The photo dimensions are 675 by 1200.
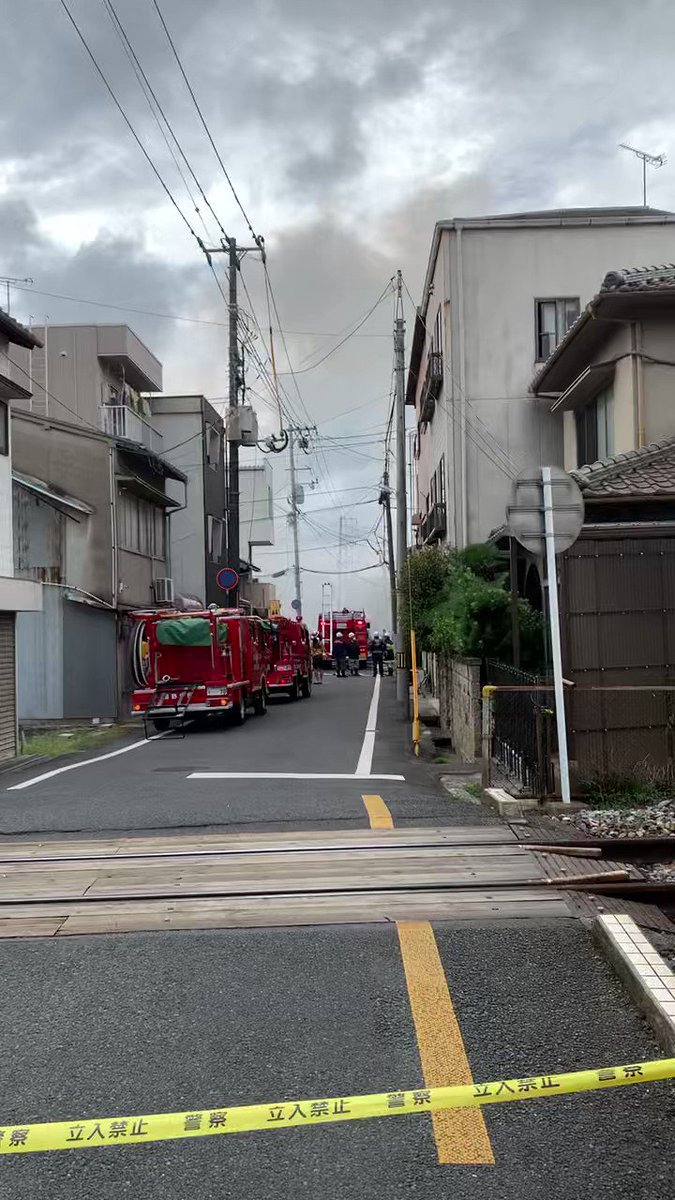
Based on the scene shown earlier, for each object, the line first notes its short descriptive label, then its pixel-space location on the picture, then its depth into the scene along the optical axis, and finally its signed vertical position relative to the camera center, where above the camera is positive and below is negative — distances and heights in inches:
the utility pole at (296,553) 2229.3 +210.1
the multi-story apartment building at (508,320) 882.8 +288.0
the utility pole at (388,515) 1534.1 +204.4
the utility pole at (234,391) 1087.6 +295.7
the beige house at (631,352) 564.9 +171.3
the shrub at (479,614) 558.6 +14.1
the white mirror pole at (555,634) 350.9 +0.6
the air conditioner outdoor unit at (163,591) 1245.7 +70.6
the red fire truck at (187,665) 823.7 -17.2
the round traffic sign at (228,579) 1035.9 +69.9
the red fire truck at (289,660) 1151.6 -22.1
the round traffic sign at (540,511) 361.7 +46.2
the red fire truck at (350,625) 2247.8 +36.3
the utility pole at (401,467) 1016.4 +191.4
